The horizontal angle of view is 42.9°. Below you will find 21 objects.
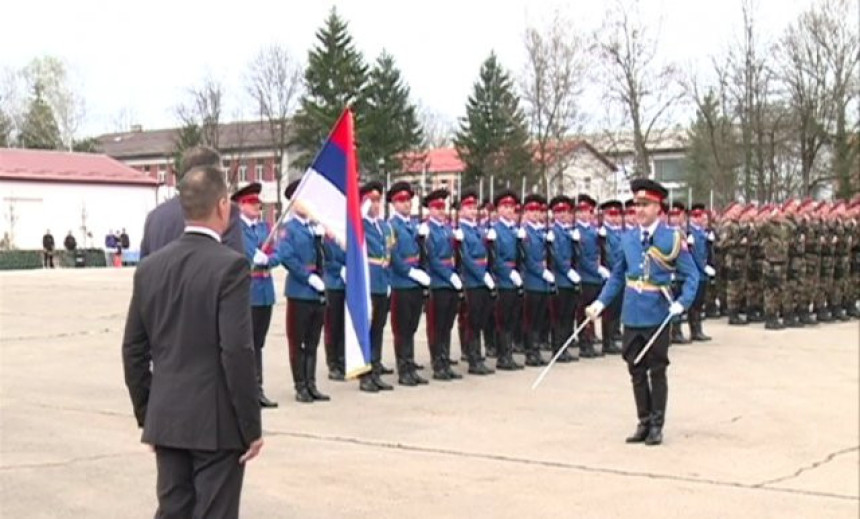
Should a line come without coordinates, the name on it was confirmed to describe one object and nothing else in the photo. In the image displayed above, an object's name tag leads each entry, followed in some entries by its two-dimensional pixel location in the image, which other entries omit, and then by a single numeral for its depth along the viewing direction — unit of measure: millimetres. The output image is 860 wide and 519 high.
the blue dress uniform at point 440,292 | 11281
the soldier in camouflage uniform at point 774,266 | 16312
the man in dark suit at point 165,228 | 5070
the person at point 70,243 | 46812
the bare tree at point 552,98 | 43031
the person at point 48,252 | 46125
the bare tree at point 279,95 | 61094
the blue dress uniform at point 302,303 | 9992
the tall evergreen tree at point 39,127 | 73188
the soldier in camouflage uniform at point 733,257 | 17000
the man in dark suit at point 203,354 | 4031
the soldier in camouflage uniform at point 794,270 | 16516
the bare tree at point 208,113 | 65062
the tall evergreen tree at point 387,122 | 56344
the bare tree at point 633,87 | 36656
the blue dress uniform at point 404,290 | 10930
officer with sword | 7941
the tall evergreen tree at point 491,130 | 53844
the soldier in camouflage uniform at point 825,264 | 17047
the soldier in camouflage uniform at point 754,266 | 16734
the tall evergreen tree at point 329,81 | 55812
